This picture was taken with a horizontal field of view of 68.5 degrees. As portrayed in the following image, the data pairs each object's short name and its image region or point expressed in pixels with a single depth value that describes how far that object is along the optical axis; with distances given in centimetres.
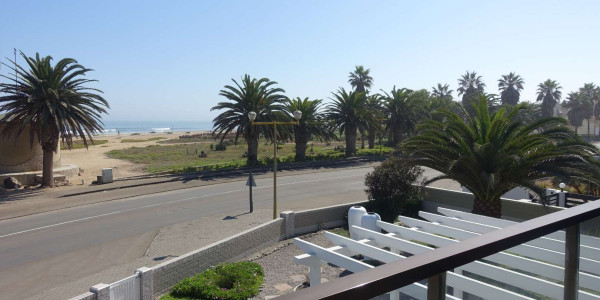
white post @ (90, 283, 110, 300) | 962
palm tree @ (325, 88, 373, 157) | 4431
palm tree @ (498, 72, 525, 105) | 7981
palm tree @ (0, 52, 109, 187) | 2623
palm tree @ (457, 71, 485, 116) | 8488
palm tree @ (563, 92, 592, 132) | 8262
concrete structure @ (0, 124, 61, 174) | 2934
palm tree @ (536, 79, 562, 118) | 8244
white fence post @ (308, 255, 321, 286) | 884
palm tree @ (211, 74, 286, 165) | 3666
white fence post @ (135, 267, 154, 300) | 1109
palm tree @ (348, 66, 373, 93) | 7525
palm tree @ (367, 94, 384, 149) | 4484
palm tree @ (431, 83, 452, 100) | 8556
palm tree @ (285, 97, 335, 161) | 4188
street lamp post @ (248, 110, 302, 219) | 1942
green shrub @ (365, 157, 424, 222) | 2050
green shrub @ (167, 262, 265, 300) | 1137
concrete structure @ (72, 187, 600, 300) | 1189
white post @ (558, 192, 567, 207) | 1918
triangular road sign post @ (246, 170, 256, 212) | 2122
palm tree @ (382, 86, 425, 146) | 4838
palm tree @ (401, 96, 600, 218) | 1360
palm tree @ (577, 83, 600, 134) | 8331
